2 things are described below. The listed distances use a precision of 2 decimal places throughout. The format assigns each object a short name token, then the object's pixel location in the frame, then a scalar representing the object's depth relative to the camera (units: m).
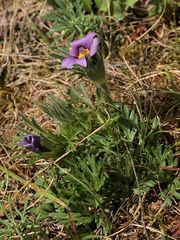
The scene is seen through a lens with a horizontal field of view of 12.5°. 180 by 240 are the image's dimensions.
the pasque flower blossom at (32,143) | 1.04
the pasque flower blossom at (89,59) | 0.98
